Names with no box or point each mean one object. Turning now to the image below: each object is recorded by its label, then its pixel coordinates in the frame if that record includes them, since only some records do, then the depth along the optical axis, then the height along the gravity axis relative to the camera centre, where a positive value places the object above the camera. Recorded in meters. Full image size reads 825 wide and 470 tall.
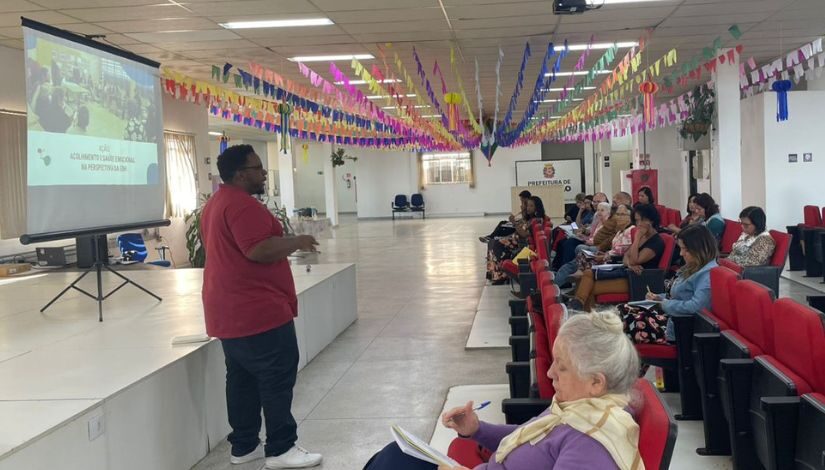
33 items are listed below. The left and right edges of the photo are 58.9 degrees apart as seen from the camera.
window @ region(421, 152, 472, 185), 28.47 +1.10
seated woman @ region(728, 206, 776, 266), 6.11 -0.51
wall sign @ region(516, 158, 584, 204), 27.41 +0.66
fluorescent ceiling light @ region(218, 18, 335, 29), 8.02 +1.99
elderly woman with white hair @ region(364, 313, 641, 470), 1.80 -0.57
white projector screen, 4.24 +0.49
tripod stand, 4.67 -0.41
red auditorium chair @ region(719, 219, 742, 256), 7.58 -0.54
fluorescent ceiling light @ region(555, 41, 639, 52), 9.92 +1.96
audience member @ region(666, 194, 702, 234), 8.42 -0.40
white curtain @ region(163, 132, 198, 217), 12.77 +0.57
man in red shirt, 3.33 -0.42
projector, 6.41 +1.63
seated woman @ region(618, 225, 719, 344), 4.16 -0.65
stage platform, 2.72 -0.76
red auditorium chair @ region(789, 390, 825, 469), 2.40 -0.85
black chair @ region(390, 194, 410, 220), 27.91 -0.19
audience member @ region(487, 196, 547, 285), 9.38 -0.67
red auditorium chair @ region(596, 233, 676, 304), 6.23 -0.79
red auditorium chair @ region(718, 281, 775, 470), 3.02 -0.74
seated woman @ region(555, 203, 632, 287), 7.51 -0.63
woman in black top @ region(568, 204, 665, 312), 6.45 -0.67
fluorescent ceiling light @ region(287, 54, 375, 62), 10.15 +2.01
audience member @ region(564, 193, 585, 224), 12.37 -0.42
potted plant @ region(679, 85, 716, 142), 11.01 +1.09
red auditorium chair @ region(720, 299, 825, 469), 2.59 -0.74
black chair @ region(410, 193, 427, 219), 27.75 -0.23
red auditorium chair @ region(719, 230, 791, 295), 4.84 -0.62
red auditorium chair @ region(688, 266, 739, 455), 3.44 -0.88
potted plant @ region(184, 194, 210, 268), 9.23 -0.48
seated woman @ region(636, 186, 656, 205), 10.23 -0.11
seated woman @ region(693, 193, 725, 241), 7.95 -0.29
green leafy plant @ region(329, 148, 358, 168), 23.95 +1.43
